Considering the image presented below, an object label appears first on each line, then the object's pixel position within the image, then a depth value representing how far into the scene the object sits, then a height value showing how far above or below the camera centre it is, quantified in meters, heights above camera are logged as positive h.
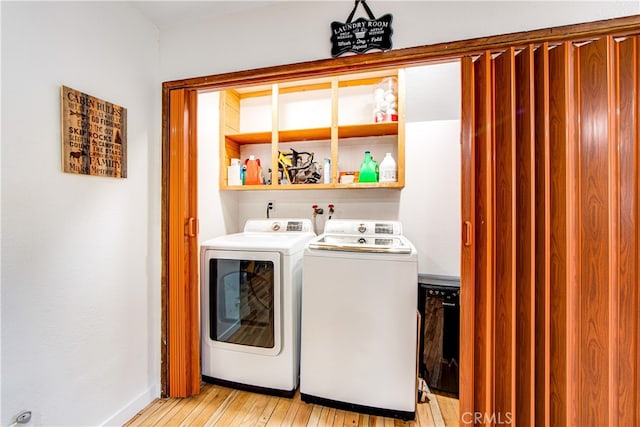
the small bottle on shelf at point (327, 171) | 2.36 +0.38
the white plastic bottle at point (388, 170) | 2.20 +0.36
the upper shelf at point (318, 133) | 2.24 +0.75
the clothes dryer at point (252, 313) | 1.81 -0.73
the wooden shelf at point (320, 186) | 2.15 +0.24
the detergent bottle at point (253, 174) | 2.54 +0.39
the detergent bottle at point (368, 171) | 2.25 +0.37
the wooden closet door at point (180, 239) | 1.73 -0.17
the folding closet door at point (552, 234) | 1.12 -0.10
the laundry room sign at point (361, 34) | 1.36 +0.96
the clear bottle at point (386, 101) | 2.20 +0.96
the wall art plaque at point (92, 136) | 1.25 +0.42
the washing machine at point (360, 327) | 1.58 -0.73
